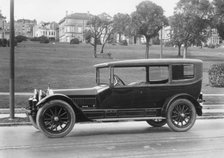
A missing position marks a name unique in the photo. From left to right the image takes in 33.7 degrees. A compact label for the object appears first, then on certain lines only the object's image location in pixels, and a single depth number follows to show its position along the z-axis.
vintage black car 8.35
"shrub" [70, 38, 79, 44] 30.37
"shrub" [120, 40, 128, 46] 27.73
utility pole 10.91
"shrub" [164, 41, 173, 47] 28.31
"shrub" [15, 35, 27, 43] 23.40
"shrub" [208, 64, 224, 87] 21.75
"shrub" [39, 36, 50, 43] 27.58
